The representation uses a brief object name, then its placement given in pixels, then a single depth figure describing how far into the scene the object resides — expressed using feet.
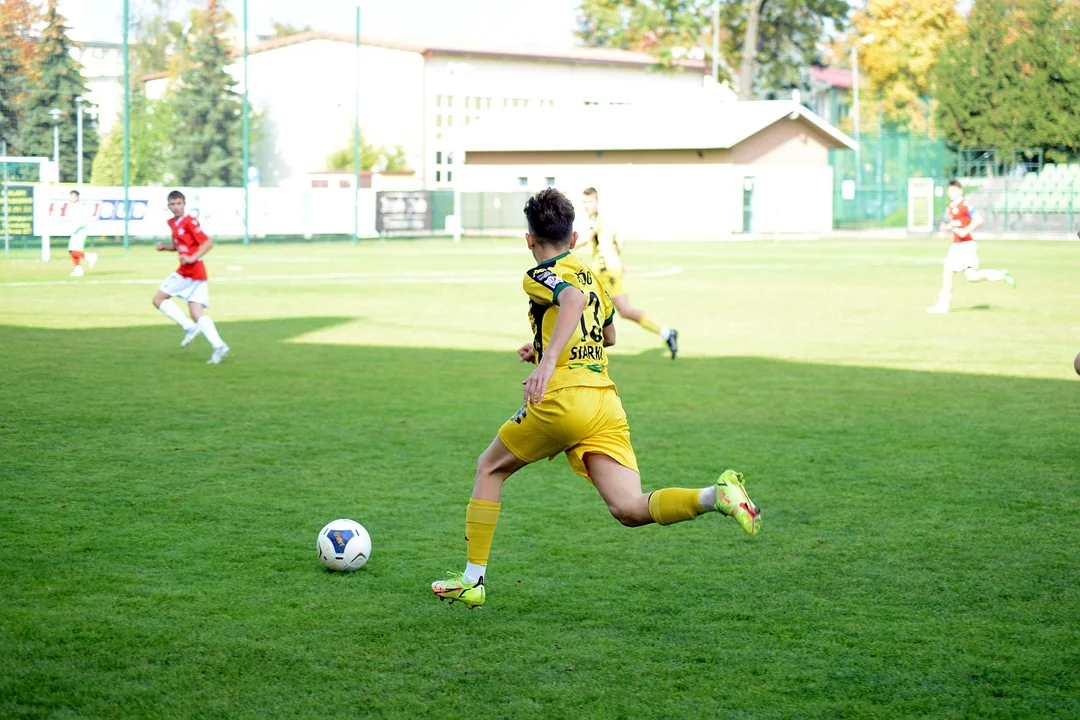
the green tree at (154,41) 231.71
